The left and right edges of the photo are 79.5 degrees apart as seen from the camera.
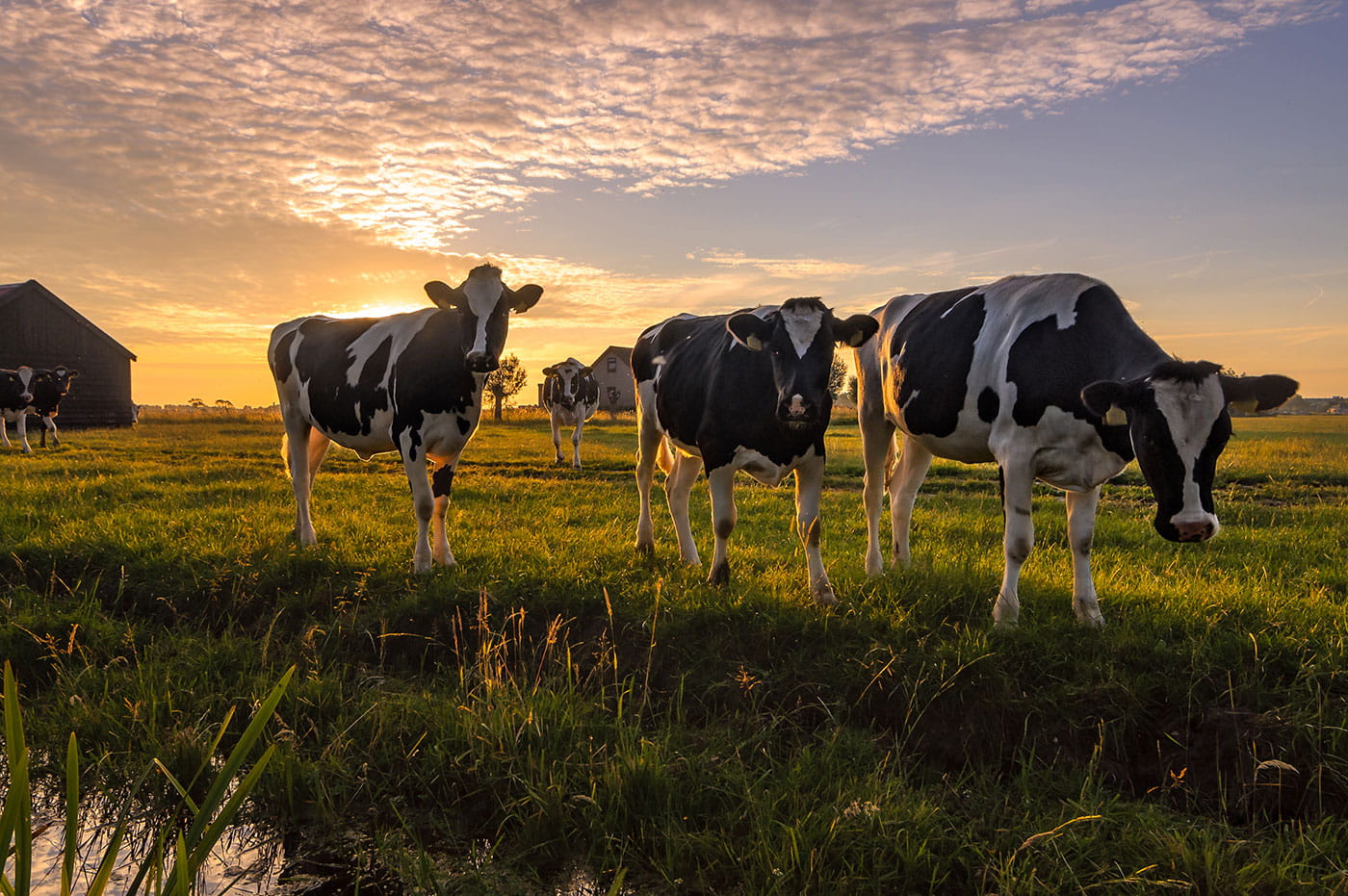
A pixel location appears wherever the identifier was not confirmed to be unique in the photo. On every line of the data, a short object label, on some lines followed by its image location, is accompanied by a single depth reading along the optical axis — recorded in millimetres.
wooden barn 32062
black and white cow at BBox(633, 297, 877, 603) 5953
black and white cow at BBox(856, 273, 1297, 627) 4594
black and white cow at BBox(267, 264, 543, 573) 7426
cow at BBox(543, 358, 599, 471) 20578
